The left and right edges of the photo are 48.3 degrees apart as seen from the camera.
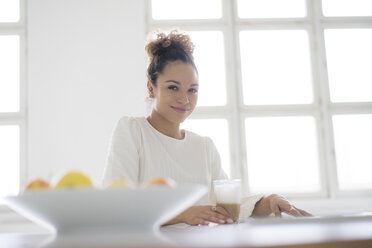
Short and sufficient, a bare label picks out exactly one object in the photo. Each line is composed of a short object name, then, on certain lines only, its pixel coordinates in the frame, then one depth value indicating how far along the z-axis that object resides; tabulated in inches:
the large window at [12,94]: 138.3
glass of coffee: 45.5
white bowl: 25.2
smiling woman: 60.2
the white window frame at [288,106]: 145.0
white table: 21.7
